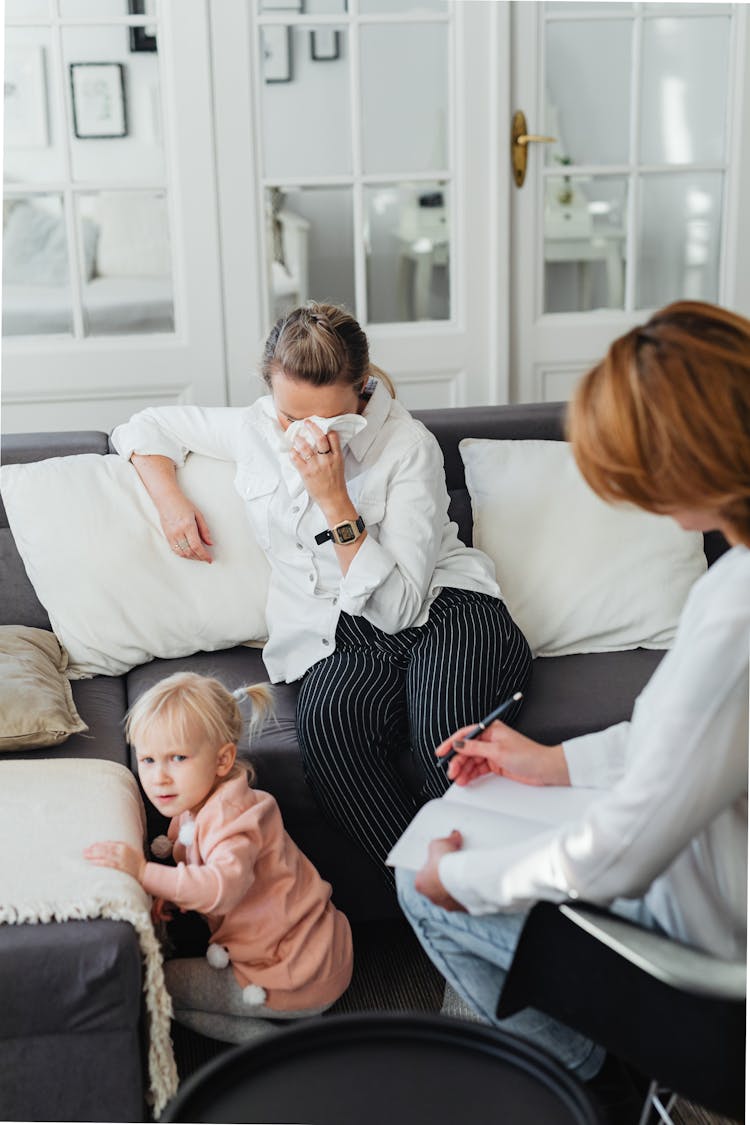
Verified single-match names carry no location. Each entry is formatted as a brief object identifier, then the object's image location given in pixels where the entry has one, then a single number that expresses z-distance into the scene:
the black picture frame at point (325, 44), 3.05
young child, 1.79
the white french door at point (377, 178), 3.03
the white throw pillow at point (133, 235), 3.05
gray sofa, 1.53
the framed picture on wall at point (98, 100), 3.01
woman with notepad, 1.12
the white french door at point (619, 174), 3.17
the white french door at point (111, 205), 2.94
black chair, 1.12
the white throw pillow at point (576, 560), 2.40
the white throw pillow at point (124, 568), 2.33
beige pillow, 1.99
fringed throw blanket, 1.56
